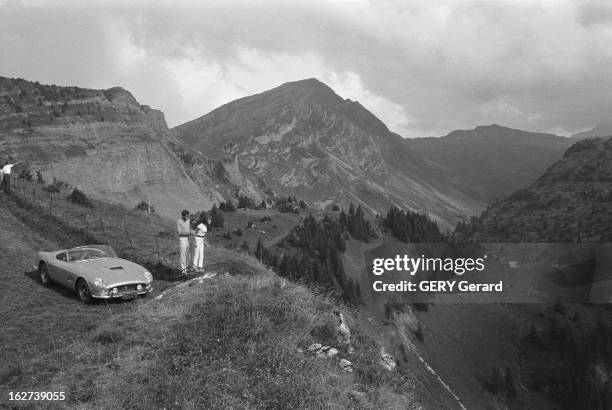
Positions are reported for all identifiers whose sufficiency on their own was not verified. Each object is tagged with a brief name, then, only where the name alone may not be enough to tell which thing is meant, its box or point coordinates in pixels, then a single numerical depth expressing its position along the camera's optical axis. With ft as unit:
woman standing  60.49
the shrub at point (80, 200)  110.42
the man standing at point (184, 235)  60.39
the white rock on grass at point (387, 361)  49.14
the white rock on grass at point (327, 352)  41.60
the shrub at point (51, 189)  135.42
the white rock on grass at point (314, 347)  41.57
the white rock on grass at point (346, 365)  41.39
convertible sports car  50.90
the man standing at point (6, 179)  102.92
